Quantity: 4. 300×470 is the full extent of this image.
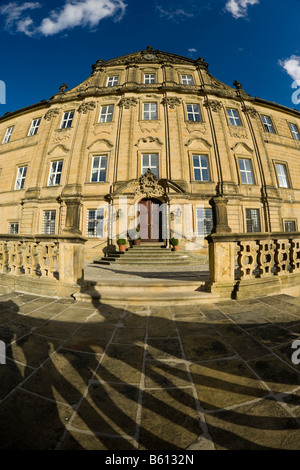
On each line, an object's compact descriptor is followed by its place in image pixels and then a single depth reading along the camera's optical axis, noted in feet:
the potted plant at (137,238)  37.39
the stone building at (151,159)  40.75
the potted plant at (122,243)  35.32
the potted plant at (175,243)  35.24
